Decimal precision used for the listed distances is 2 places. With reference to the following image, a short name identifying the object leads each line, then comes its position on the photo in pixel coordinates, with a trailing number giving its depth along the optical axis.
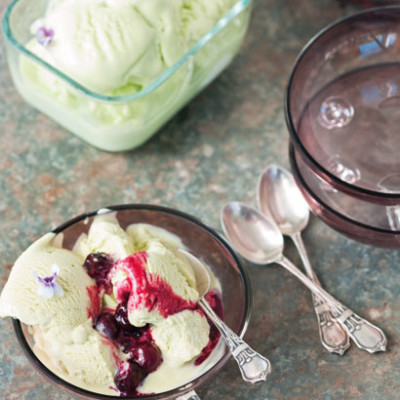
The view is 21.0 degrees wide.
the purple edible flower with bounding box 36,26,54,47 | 0.69
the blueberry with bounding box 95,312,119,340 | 0.61
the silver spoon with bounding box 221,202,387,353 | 0.64
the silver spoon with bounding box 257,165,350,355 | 0.65
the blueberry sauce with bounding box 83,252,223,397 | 0.61
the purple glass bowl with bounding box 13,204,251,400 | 0.63
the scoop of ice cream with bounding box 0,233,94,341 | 0.60
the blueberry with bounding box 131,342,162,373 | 0.61
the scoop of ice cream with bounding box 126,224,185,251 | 0.65
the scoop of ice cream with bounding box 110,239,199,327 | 0.61
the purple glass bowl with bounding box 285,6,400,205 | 0.70
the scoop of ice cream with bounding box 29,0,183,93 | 0.68
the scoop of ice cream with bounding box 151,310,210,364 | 0.61
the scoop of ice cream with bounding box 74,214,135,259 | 0.63
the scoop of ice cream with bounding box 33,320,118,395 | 0.61
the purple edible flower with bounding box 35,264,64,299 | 0.61
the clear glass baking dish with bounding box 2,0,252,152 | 0.69
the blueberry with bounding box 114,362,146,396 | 0.60
